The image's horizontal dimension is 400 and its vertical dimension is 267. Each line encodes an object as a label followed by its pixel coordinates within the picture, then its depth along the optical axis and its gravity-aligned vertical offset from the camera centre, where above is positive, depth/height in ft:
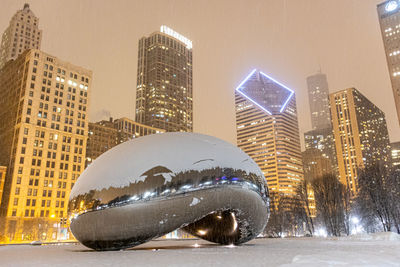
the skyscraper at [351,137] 609.83 +152.23
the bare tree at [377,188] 128.98 +12.14
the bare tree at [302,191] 170.96 +15.66
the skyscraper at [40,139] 296.92 +85.26
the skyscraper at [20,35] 540.11 +312.33
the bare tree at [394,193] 135.48 +10.89
